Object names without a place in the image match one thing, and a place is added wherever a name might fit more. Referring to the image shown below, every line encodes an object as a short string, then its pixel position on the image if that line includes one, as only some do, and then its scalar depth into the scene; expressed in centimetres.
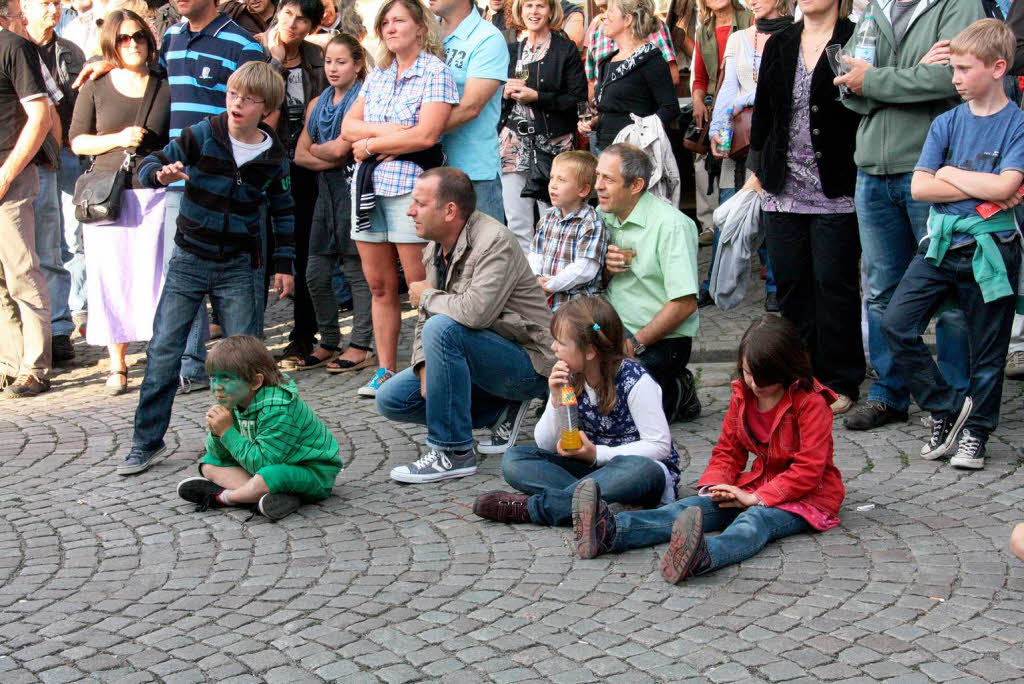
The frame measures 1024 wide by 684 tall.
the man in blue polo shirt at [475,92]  750
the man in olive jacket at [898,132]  608
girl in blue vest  519
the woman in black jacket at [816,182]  662
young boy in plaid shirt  662
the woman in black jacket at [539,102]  887
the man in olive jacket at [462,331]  602
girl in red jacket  481
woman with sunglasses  784
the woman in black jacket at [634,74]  866
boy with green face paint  546
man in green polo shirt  651
